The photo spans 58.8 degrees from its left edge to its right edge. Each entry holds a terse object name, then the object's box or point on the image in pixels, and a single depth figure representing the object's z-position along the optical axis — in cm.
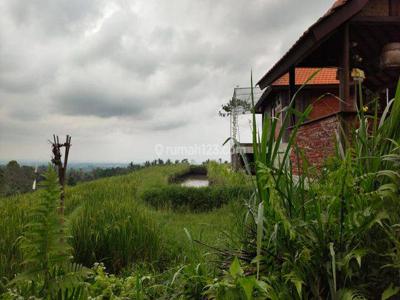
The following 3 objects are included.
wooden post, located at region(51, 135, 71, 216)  405
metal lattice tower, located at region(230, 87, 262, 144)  2064
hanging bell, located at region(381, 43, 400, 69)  734
